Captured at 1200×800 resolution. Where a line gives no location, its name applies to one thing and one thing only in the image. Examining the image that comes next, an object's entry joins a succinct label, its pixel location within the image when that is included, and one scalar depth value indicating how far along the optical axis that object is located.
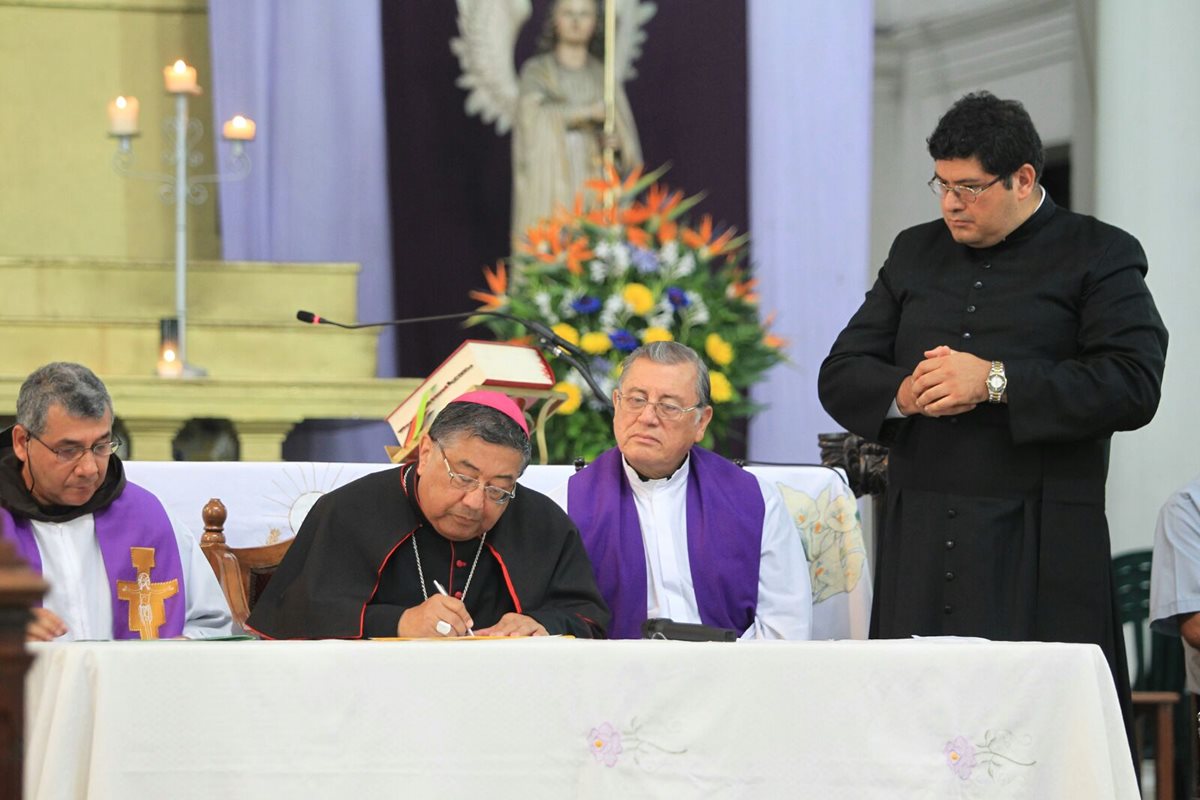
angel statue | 15.30
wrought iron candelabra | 13.01
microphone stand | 8.23
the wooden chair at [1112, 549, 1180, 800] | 11.28
